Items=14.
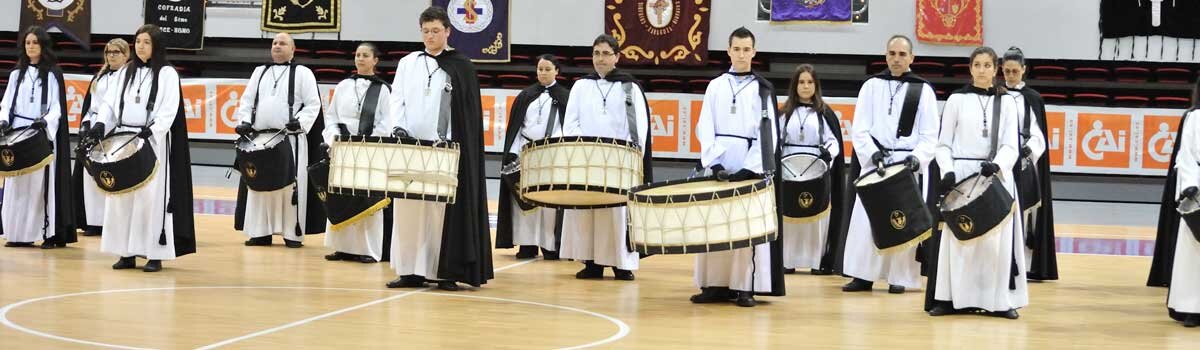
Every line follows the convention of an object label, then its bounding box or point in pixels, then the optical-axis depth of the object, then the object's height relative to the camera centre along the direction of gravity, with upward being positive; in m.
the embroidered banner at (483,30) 20.14 +1.45
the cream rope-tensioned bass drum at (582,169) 8.37 -0.26
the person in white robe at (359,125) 10.42 -0.03
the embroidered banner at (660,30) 19.73 +1.51
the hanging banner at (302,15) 20.80 +1.64
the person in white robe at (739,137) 8.00 -0.02
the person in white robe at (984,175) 7.74 -0.29
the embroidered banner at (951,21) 19.03 +1.70
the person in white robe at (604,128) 9.55 +0.01
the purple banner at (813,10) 19.38 +1.83
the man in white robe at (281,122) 11.27 -0.02
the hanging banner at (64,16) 21.58 +1.57
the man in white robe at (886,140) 9.21 -0.01
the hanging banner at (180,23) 21.12 +1.49
